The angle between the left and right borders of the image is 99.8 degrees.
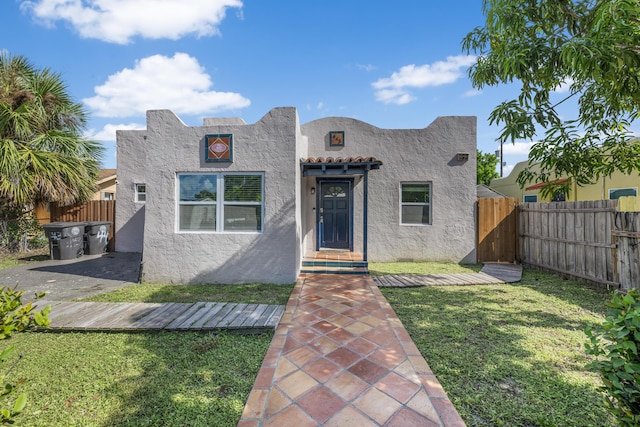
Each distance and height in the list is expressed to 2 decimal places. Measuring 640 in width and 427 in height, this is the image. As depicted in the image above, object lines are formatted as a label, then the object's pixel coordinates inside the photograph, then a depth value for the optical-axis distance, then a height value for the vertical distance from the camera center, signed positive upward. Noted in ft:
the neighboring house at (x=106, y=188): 47.98 +5.74
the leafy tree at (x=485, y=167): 84.38 +16.47
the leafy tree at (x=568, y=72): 8.64 +5.60
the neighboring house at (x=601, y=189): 32.14 +4.19
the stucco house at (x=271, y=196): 21.08 +1.98
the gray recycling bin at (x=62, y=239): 29.76 -2.30
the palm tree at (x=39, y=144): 28.86 +8.79
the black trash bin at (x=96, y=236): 32.76 -2.25
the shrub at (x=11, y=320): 4.14 -2.92
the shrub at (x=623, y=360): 4.80 -2.61
